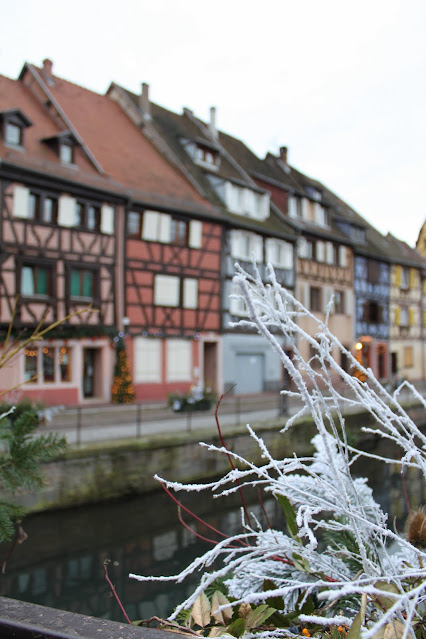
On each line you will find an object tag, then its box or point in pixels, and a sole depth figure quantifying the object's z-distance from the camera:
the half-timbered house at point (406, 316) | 35.69
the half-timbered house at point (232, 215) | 24.30
